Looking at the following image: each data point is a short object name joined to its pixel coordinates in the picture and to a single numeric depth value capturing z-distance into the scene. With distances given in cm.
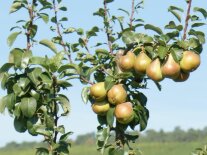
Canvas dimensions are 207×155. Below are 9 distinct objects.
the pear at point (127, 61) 498
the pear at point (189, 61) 481
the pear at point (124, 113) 501
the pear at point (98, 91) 505
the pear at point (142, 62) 490
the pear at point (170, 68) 479
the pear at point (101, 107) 514
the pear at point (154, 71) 482
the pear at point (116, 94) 502
